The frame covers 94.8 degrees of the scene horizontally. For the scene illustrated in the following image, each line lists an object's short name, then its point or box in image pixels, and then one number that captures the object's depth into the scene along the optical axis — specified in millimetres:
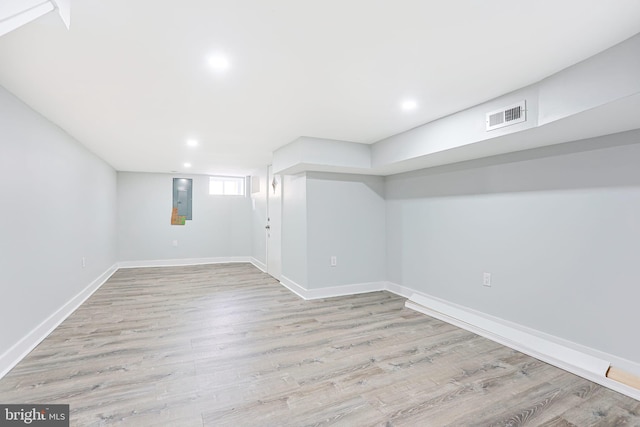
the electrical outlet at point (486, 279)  3135
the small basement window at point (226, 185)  7264
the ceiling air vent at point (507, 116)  2227
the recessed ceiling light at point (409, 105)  2551
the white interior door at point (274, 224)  5105
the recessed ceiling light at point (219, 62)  1843
